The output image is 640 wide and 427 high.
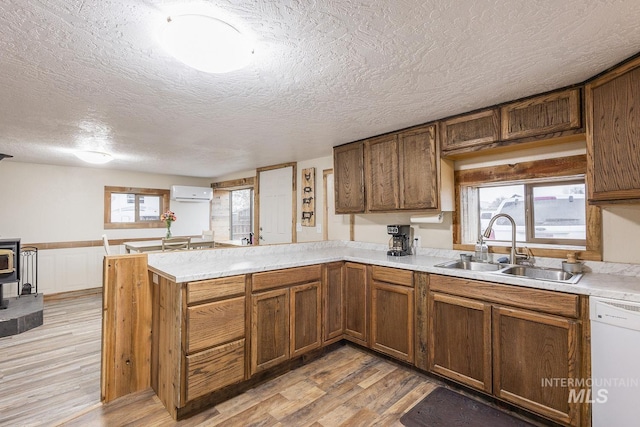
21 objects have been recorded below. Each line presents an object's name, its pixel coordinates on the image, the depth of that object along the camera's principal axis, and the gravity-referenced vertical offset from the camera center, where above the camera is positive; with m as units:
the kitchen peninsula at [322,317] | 1.77 -0.75
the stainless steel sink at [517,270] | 2.07 -0.42
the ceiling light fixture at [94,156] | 3.55 +0.75
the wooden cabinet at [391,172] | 2.65 +0.44
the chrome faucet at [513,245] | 2.30 -0.24
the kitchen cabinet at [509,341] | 1.70 -0.83
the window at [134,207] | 5.25 +0.19
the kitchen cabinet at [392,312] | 2.44 -0.84
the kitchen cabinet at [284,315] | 2.25 -0.82
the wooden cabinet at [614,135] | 1.62 +0.47
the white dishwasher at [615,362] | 1.46 -0.76
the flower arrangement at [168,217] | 4.67 -0.01
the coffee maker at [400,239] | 2.99 -0.24
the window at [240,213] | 6.02 +0.07
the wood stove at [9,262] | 3.57 -0.55
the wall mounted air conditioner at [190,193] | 5.78 +0.47
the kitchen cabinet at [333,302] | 2.75 -0.83
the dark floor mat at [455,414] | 1.85 -1.31
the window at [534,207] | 2.18 +0.07
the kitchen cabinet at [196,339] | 1.88 -0.84
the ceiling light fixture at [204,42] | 1.21 +0.76
